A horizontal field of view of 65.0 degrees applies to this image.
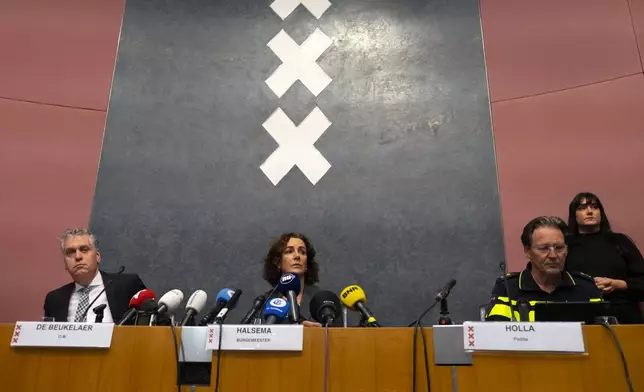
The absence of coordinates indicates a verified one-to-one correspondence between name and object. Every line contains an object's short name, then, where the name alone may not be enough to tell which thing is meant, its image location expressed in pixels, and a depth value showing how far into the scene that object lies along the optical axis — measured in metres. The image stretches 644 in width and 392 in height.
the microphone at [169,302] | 1.85
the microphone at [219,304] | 1.91
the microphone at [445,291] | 1.71
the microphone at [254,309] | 1.76
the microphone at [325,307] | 1.64
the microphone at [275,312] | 1.71
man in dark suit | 2.50
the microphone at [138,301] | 1.81
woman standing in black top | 2.48
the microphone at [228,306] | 1.59
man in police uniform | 2.06
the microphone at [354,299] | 1.76
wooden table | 1.37
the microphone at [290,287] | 1.83
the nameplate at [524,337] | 1.38
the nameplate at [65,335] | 1.58
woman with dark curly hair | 2.64
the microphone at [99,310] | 1.84
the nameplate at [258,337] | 1.51
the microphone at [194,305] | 1.79
